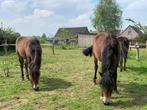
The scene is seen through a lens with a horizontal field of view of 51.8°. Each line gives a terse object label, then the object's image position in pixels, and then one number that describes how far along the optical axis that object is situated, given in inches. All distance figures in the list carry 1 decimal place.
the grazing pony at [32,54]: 180.9
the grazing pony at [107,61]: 142.8
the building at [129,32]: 1368.6
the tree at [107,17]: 1288.2
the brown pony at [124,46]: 262.5
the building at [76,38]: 1095.9
